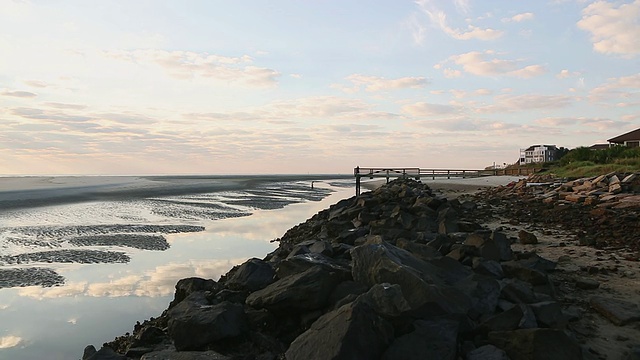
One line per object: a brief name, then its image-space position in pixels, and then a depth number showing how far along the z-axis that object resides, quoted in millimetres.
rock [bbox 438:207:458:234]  10320
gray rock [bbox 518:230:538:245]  10531
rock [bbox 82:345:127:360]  4262
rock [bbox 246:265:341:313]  4953
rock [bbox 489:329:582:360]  3898
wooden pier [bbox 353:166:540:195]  48700
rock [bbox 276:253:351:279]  5684
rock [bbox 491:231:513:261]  7391
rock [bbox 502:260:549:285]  6090
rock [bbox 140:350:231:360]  4227
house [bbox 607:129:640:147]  46375
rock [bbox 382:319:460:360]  3832
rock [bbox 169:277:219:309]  6363
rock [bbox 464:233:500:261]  7043
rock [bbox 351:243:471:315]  4398
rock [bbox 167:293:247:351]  4586
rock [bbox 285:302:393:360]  3668
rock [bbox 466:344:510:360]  3881
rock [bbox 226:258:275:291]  5938
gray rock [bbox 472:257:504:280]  6066
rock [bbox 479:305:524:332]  4414
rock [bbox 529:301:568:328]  4674
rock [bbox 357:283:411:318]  4191
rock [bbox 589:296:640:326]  5215
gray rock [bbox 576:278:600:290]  6602
